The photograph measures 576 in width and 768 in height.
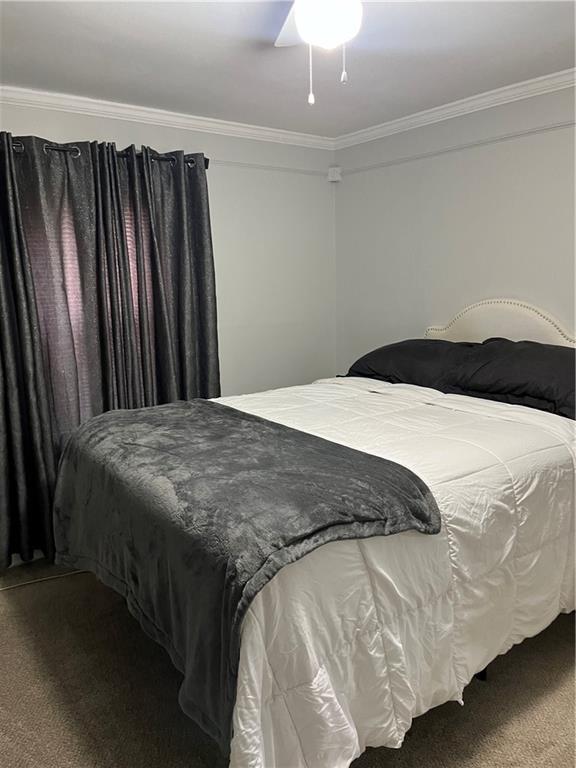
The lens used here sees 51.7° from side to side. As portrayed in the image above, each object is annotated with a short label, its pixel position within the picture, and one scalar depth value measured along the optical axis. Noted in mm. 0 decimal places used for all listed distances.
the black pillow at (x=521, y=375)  2582
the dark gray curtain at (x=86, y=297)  2922
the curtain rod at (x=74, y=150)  2910
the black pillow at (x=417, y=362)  3092
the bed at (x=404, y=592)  1431
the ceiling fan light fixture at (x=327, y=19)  1786
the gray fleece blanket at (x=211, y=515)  1455
